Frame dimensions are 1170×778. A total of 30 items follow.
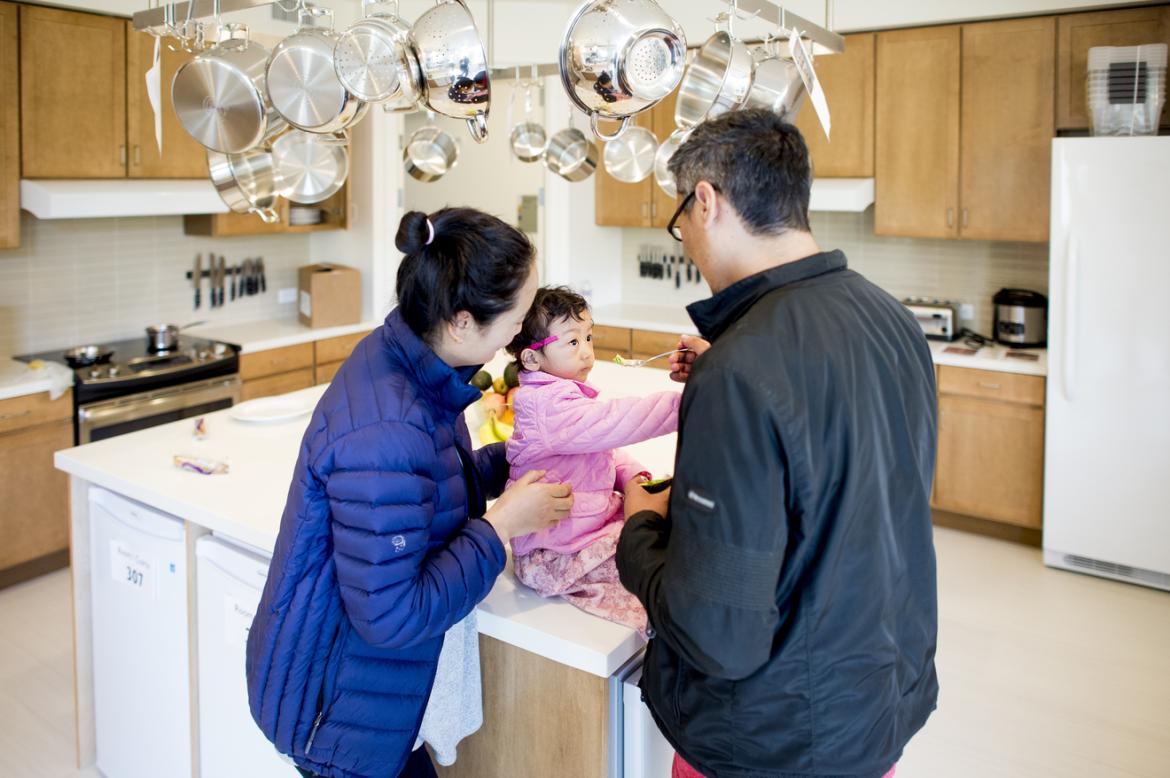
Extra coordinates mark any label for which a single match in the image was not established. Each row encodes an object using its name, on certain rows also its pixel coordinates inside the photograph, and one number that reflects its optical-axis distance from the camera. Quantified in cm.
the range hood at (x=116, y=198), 403
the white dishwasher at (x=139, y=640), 243
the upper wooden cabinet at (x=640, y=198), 566
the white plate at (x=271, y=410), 303
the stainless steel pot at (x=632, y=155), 343
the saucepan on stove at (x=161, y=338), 465
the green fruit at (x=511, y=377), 292
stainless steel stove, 415
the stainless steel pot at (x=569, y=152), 346
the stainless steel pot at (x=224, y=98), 216
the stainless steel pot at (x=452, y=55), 186
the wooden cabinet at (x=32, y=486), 394
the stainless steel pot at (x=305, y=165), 273
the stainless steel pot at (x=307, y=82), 201
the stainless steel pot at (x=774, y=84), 237
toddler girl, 178
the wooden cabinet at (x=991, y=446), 439
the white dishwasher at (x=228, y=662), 217
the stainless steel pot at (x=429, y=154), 348
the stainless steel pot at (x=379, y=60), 193
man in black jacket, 124
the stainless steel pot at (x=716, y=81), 220
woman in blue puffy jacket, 144
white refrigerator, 391
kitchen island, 172
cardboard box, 534
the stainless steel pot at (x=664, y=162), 285
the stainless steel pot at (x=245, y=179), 265
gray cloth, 176
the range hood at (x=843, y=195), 478
